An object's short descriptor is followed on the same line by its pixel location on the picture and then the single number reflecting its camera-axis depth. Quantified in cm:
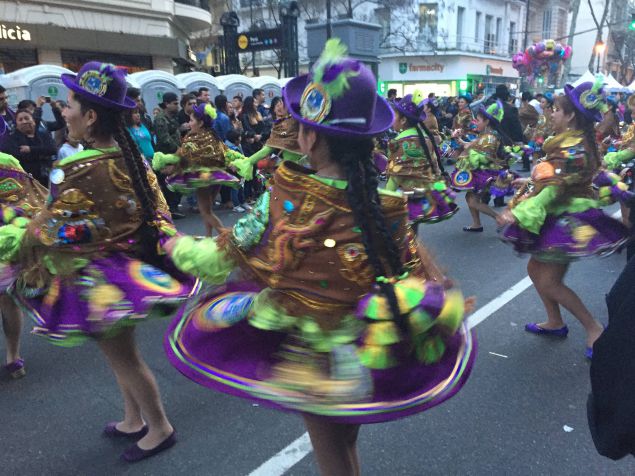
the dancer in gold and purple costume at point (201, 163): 667
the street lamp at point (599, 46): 2992
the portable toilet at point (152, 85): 1301
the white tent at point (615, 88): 2115
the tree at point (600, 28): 3063
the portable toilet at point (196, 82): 1418
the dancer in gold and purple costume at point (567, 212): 373
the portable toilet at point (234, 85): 1571
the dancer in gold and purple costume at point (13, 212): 286
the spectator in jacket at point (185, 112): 887
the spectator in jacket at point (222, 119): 939
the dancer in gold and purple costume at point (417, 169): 586
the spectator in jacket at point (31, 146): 605
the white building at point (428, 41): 3475
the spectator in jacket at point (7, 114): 624
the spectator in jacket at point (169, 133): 869
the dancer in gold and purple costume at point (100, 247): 241
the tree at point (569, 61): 3362
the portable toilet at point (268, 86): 1690
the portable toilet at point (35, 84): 1084
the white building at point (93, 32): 1719
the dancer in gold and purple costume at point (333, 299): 169
